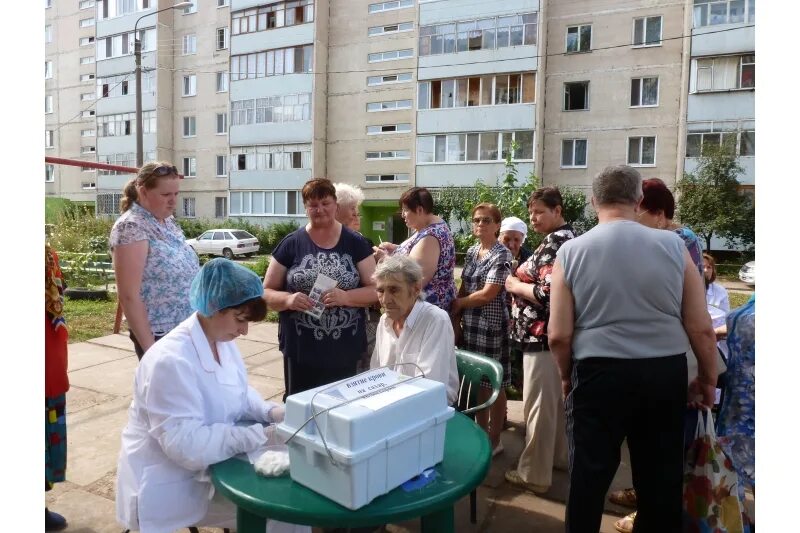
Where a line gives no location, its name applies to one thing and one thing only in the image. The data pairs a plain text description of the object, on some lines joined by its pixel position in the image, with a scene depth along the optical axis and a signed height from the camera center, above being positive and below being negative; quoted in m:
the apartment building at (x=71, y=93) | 36.26 +8.07
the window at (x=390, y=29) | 26.75 +9.34
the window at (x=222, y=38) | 31.32 +10.07
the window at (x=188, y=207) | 32.47 +0.54
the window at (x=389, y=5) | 26.62 +10.41
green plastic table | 1.48 -0.78
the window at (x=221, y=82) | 31.22 +7.56
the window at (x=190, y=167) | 32.22 +2.87
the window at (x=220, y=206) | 31.51 +0.59
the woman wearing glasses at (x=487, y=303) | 3.49 -0.52
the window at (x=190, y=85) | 32.22 +7.63
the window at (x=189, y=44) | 32.22 +10.00
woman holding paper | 3.04 -0.41
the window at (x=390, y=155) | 26.70 +3.23
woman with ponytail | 2.75 -0.22
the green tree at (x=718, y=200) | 19.17 +0.98
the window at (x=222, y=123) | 31.33 +5.29
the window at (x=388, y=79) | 26.72 +6.90
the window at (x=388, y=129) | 26.77 +4.48
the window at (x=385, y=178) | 26.73 +2.10
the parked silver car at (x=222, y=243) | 25.50 -1.20
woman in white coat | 1.80 -0.68
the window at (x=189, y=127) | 32.34 +5.22
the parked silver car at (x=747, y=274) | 16.38 -1.32
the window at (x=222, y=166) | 31.33 +2.88
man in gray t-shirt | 2.14 -0.48
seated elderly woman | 2.59 -0.49
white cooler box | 1.45 -0.59
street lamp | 15.34 +2.69
